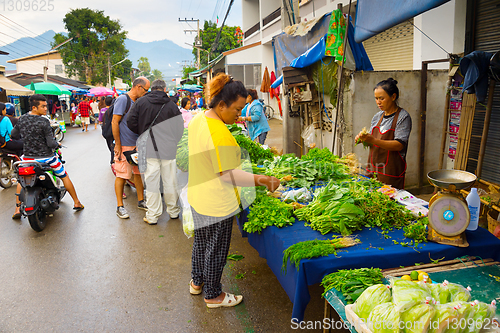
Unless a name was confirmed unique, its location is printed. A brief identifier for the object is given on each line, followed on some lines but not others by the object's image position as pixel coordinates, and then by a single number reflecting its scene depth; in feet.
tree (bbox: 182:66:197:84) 143.77
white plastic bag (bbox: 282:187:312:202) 11.25
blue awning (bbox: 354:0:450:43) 9.28
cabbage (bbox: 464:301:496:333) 5.03
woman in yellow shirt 8.65
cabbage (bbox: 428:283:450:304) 5.61
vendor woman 13.23
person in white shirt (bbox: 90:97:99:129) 73.90
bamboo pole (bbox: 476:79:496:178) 13.40
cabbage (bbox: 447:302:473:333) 5.01
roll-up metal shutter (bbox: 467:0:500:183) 14.52
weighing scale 7.36
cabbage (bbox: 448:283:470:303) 5.56
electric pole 133.62
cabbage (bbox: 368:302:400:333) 5.22
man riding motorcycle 16.79
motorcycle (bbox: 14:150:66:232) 16.46
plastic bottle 8.14
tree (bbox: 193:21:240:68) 118.21
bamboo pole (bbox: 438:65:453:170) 17.12
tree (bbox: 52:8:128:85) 133.90
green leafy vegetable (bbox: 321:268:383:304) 6.54
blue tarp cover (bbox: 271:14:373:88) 17.63
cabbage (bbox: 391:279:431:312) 5.30
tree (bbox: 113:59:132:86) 193.47
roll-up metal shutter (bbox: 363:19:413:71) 25.86
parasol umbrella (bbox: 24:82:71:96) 55.64
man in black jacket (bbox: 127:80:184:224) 16.47
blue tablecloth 7.34
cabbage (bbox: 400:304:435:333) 5.06
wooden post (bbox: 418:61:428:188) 18.93
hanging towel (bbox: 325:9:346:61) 16.99
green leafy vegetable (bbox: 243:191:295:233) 9.52
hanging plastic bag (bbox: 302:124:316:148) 23.27
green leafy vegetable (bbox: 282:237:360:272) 7.37
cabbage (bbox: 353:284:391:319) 5.74
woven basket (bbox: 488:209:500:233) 12.34
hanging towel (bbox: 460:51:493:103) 12.50
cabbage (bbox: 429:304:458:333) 5.02
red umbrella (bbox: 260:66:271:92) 65.03
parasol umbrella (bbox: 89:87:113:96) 75.77
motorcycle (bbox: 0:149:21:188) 25.41
